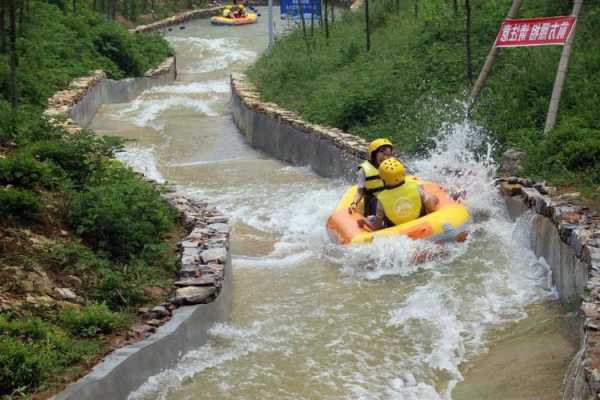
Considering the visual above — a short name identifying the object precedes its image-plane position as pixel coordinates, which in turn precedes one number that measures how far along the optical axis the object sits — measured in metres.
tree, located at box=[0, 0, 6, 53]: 13.33
